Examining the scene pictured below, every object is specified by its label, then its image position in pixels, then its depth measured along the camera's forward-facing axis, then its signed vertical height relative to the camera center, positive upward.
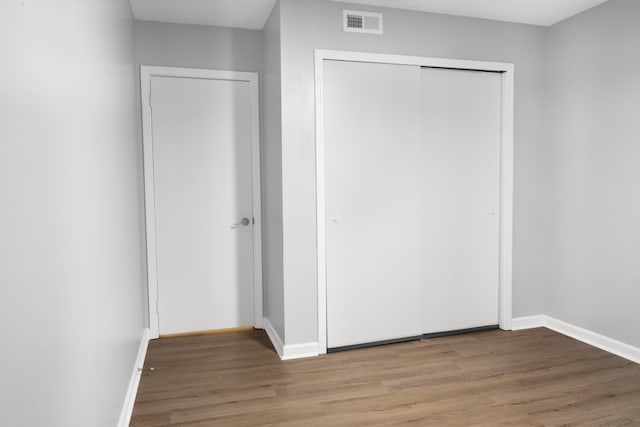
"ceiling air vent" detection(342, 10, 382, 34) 3.33 +1.28
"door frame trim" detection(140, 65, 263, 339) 3.65 +0.17
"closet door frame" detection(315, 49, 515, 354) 3.30 +0.20
